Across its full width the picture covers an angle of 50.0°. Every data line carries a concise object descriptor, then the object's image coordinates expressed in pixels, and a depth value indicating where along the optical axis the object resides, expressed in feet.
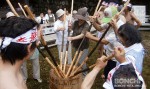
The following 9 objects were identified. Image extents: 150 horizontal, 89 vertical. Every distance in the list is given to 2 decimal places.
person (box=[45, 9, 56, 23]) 19.30
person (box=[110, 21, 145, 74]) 4.49
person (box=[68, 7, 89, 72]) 8.26
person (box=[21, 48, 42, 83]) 8.69
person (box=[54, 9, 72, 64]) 9.01
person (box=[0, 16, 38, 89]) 2.78
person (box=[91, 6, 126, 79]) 6.57
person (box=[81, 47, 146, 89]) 3.55
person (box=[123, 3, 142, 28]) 9.00
